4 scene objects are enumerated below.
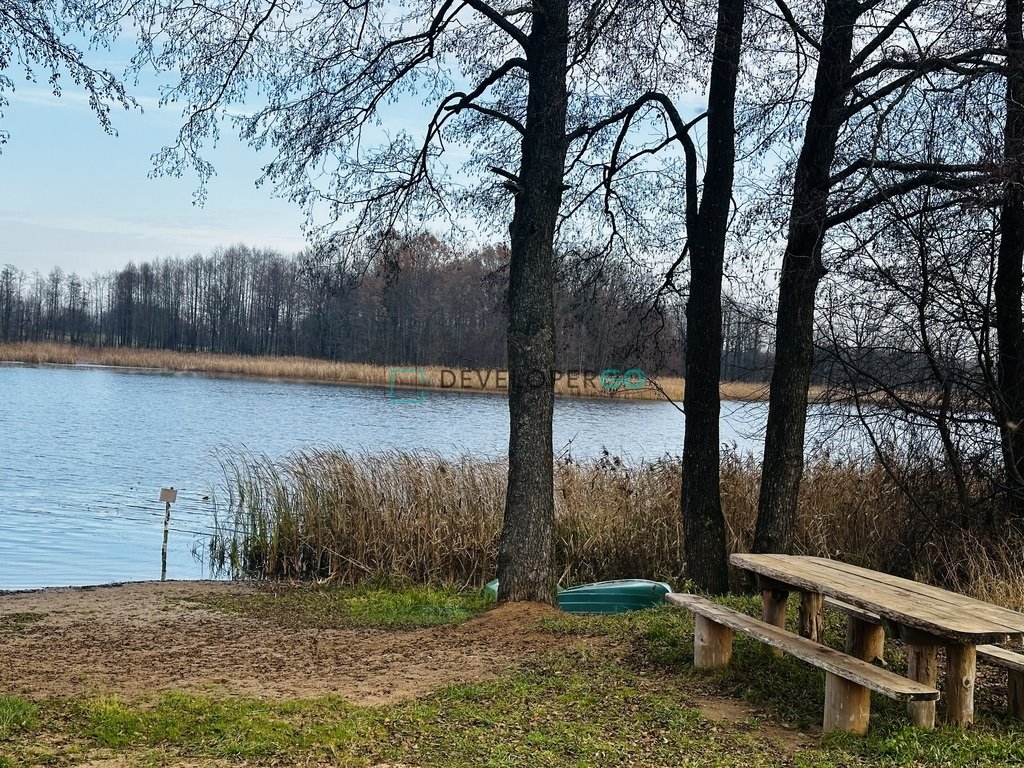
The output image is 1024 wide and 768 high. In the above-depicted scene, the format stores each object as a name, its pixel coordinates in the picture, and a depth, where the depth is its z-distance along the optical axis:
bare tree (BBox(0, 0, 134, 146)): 6.16
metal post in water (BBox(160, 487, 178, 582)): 11.32
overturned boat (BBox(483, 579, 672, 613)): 8.41
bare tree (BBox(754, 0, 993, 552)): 7.90
